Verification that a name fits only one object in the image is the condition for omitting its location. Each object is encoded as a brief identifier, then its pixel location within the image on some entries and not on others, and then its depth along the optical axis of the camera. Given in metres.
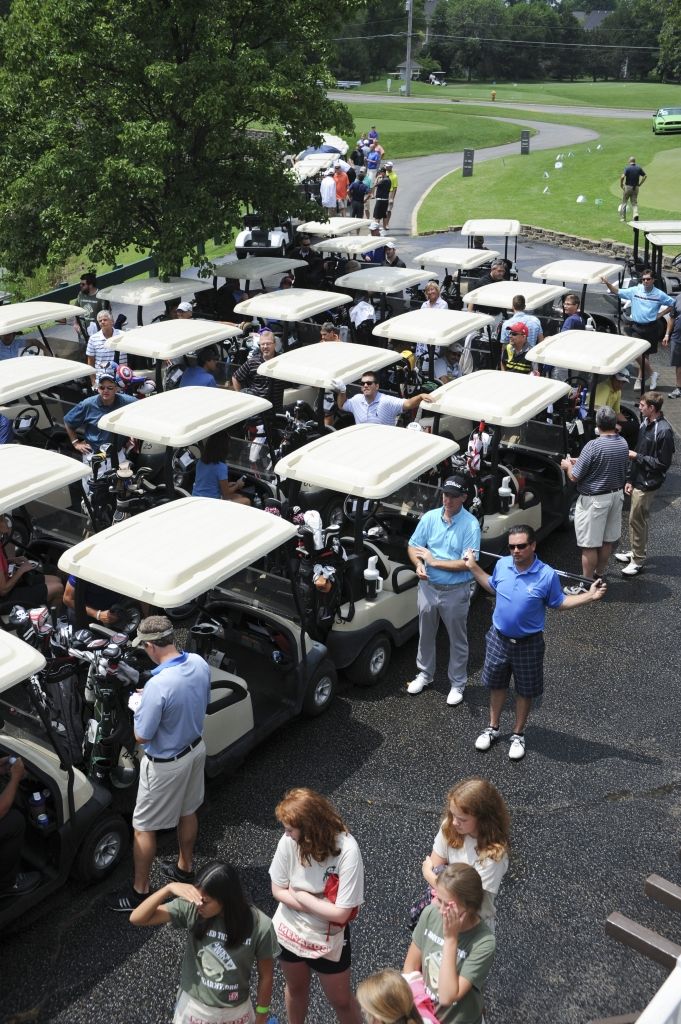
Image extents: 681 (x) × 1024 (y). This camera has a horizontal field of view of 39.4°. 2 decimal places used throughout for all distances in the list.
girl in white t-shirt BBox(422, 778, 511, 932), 4.29
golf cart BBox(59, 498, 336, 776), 6.02
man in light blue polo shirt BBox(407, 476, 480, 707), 7.05
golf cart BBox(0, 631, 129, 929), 5.39
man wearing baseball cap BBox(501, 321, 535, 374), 11.91
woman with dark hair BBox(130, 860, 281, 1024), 3.72
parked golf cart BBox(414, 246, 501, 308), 15.63
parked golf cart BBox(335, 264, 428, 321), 14.42
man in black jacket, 8.94
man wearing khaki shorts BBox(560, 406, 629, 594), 8.63
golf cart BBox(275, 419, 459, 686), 7.44
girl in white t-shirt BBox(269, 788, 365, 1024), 4.07
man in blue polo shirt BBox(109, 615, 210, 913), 5.30
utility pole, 62.43
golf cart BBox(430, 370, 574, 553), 8.91
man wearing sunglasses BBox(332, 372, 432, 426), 10.05
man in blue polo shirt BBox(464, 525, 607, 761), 6.36
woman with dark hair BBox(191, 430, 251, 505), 8.78
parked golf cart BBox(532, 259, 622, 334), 14.34
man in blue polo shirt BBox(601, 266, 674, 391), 14.32
